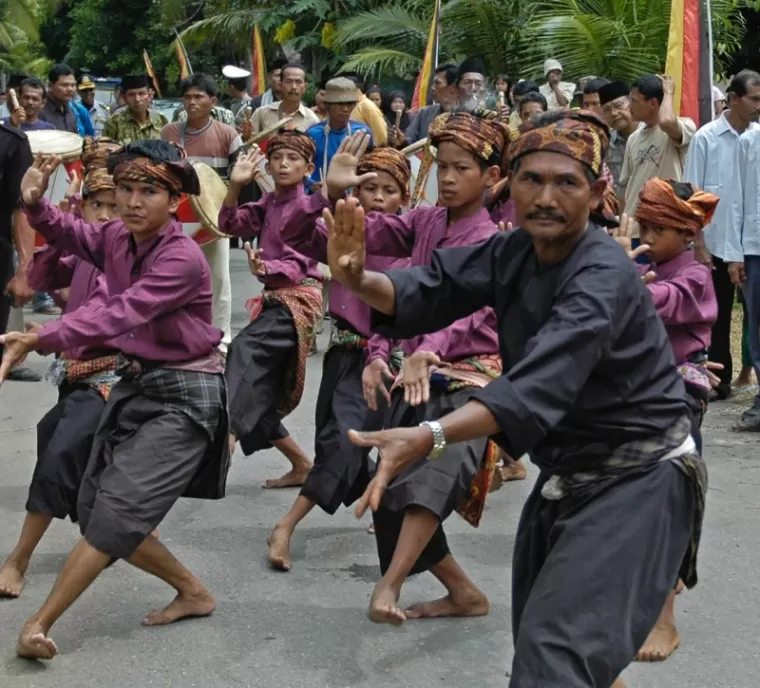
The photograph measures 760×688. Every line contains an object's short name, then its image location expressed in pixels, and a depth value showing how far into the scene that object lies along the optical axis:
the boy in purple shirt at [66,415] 5.21
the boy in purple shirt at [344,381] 5.62
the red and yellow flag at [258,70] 18.16
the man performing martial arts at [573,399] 3.06
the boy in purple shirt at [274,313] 6.30
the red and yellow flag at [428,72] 14.36
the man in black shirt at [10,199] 6.94
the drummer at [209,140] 9.76
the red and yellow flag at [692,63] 9.59
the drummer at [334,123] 9.97
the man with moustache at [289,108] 11.57
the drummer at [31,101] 11.65
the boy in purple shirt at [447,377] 4.79
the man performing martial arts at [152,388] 4.54
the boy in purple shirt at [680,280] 4.85
